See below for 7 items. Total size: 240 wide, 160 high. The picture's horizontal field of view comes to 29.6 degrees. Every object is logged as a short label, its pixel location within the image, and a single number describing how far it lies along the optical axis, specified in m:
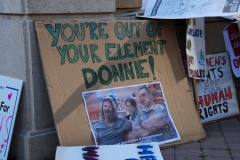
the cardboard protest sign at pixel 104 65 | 4.28
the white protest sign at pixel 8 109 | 4.43
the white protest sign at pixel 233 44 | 6.07
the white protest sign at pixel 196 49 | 5.43
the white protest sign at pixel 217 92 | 5.79
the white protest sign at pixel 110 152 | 4.05
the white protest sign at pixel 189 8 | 4.68
